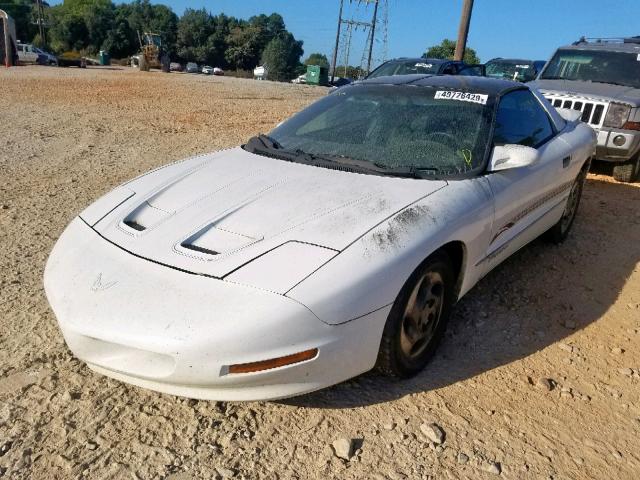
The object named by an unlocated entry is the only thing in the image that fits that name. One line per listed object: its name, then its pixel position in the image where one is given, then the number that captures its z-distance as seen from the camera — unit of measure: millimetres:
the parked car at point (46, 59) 34234
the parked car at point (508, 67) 15680
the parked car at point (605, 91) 6398
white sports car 1941
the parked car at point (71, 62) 36000
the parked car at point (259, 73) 51388
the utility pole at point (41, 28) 51594
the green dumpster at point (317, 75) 35125
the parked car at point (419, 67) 10859
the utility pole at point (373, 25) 39688
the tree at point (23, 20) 64688
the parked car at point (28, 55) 32906
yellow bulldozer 34188
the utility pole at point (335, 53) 42250
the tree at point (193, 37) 77438
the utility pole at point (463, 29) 14372
